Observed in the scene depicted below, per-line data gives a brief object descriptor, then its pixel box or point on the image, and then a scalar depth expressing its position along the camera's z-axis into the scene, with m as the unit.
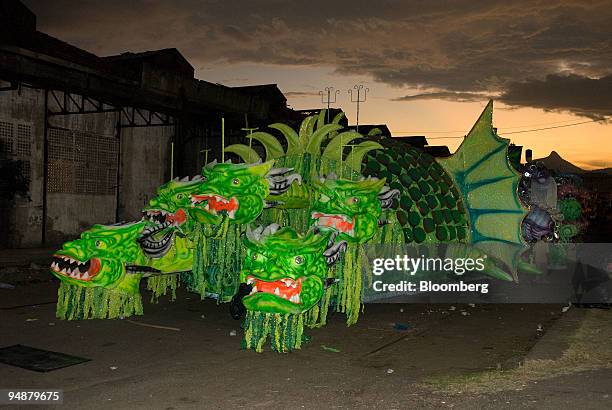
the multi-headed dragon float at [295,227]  5.68
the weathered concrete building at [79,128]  14.36
